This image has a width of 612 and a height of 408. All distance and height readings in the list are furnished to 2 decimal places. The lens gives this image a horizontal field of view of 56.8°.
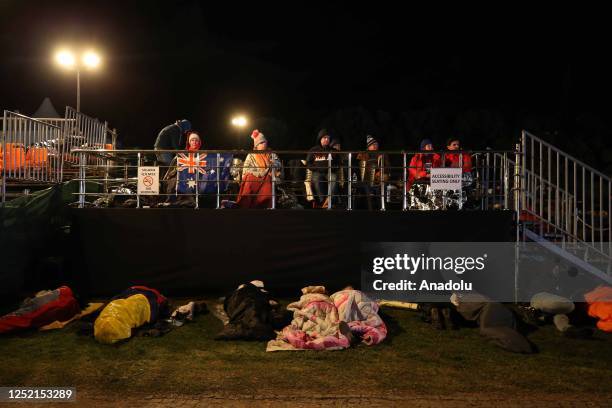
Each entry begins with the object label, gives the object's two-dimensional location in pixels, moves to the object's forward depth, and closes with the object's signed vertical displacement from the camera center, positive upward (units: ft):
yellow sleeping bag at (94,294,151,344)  25.36 -4.93
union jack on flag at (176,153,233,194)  34.88 +2.70
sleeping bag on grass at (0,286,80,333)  26.68 -4.89
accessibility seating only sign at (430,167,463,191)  32.76 +2.24
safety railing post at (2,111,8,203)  31.40 +2.78
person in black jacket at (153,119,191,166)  38.60 +5.10
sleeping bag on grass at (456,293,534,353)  24.95 -4.96
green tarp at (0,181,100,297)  30.45 -1.43
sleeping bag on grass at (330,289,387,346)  26.03 -4.83
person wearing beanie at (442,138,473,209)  33.91 +1.49
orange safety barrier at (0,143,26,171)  32.58 +3.15
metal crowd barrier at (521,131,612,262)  31.81 +0.79
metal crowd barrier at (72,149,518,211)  33.17 +1.83
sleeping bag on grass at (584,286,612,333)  28.25 -4.45
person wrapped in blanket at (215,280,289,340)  26.30 -4.97
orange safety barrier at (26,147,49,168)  34.32 +3.38
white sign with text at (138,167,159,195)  33.04 +1.85
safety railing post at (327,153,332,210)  33.59 +1.89
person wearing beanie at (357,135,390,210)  37.06 +2.85
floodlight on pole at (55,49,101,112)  58.57 +15.85
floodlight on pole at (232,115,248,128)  92.27 +15.29
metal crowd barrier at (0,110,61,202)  32.65 +3.41
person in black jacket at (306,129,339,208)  35.94 +3.20
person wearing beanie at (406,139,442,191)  35.27 +3.67
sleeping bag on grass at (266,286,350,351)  24.82 -5.23
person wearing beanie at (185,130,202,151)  36.99 +4.73
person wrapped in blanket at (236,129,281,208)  35.27 +2.02
